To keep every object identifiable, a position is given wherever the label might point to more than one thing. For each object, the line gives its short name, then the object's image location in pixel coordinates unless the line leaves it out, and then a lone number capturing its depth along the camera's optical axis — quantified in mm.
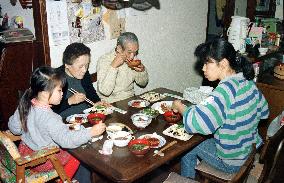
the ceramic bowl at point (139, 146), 2240
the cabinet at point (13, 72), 3742
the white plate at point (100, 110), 3044
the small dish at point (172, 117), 2795
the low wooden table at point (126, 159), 2049
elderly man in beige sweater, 3578
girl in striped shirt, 2426
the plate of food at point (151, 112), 2947
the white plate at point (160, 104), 3092
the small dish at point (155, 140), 2386
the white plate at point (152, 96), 3443
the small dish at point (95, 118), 2734
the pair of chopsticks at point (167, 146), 2305
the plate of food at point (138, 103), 3225
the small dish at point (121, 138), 2387
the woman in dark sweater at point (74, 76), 3195
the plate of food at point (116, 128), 2602
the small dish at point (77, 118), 2825
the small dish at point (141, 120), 2670
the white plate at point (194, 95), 3330
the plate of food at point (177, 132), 2537
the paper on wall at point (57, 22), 3416
